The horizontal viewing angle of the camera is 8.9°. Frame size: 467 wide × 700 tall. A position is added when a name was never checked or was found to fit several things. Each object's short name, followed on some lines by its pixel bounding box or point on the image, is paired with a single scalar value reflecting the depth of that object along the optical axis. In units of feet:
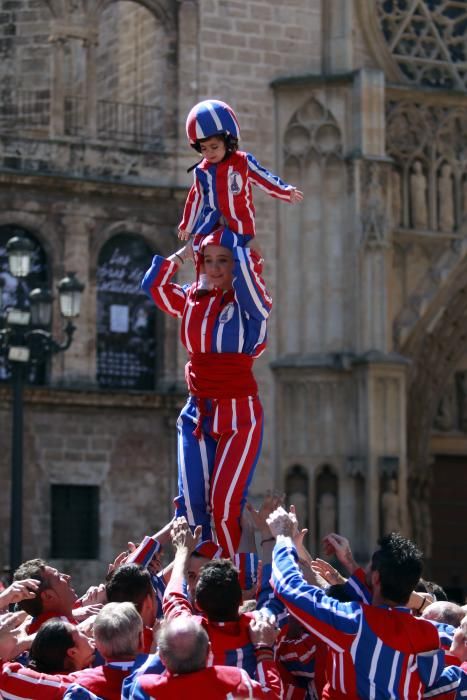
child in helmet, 57.53
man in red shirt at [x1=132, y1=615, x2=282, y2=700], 37.92
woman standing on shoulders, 56.49
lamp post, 111.66
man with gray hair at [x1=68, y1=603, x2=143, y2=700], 40.42
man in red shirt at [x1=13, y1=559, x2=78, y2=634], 47.28
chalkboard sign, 141.91
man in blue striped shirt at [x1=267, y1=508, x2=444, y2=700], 41.97
